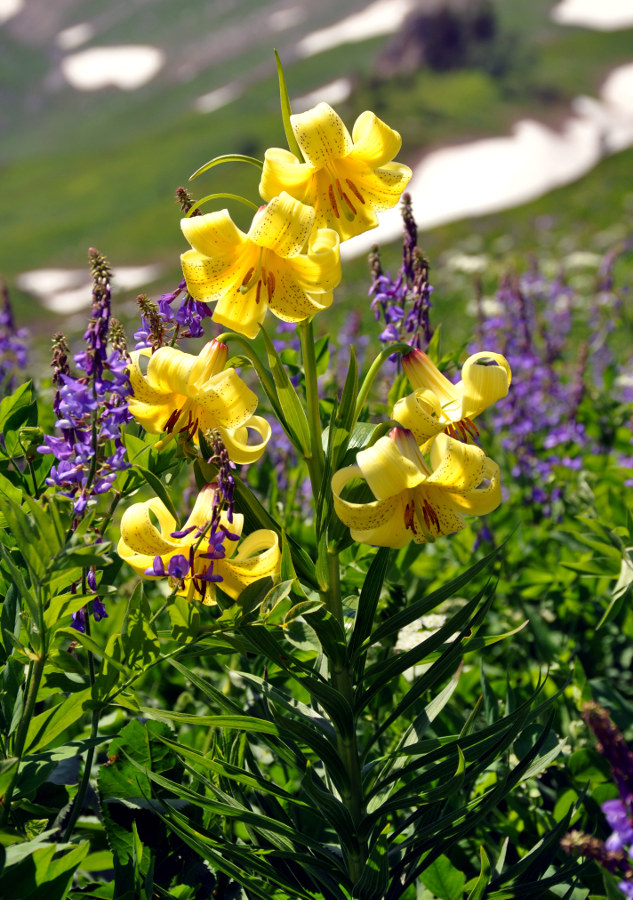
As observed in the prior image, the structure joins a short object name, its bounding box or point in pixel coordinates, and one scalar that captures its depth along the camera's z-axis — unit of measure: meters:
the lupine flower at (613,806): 0.75
